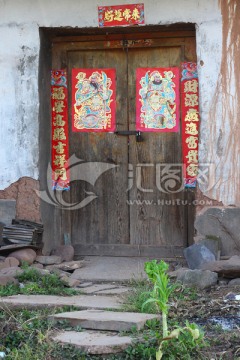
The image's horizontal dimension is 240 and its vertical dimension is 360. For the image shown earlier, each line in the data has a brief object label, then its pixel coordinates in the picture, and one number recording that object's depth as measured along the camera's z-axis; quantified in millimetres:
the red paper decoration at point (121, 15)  7348
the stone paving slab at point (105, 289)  6350
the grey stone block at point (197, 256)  6840
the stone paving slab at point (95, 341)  4570
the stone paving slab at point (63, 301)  5539
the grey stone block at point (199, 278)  6254
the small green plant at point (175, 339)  4445
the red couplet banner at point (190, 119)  7566
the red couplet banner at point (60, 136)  7879
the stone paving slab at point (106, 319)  4934
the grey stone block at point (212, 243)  7133
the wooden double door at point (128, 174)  7707
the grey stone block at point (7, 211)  7570
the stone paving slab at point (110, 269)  6938
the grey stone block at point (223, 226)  7191
